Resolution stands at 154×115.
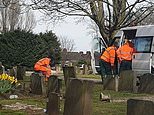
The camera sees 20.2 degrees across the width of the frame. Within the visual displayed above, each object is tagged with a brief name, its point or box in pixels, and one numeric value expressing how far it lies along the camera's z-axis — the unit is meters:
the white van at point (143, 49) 20.33
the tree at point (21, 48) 38.88
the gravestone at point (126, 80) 15.87
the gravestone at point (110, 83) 16.33
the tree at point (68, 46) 85.44
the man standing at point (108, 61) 18.73
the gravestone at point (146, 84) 14.76
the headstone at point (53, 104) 9.41
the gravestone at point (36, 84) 14.75
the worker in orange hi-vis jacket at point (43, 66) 19.08
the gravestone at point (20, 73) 23.72
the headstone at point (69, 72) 16.41
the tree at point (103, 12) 22.05
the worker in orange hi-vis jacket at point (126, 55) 18.87
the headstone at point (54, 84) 13.19
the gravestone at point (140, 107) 6.42
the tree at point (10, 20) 54.34
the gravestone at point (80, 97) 8.23
